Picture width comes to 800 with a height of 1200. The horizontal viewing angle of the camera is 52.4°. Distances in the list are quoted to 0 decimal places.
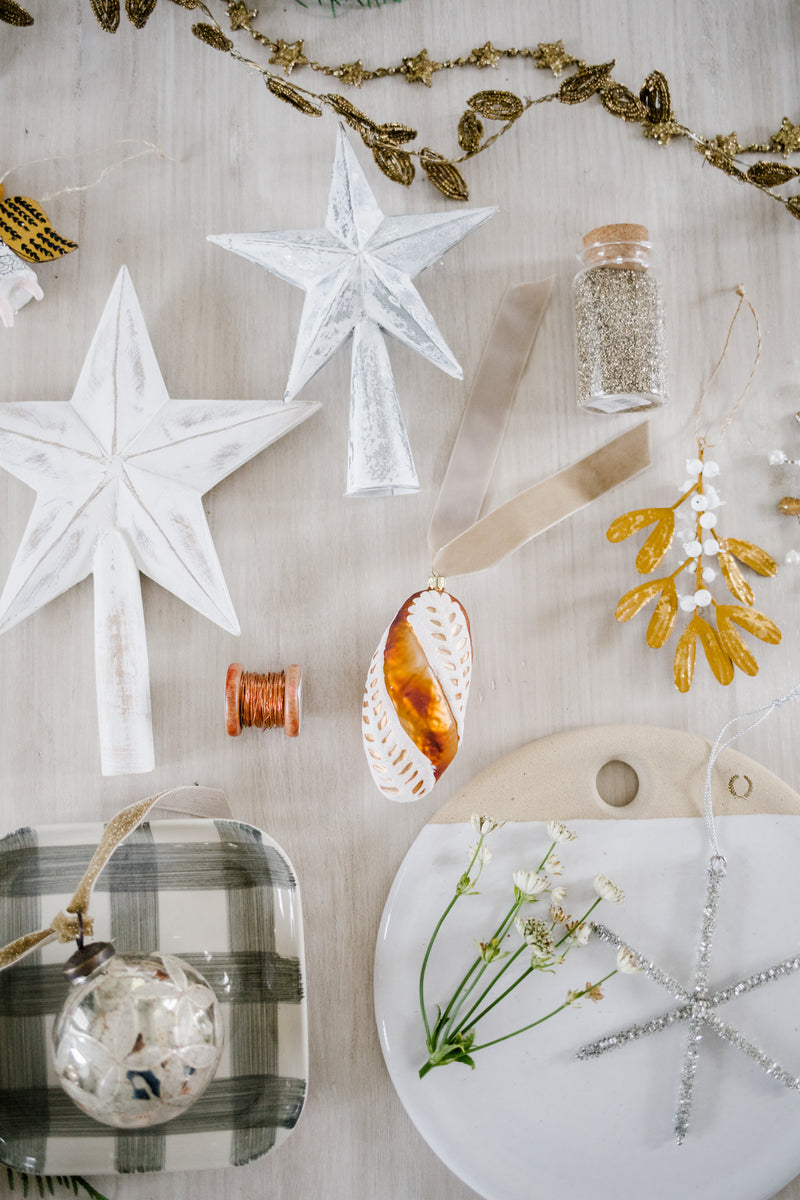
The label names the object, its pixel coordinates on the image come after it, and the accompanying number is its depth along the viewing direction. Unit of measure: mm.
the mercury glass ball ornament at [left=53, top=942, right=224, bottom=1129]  682
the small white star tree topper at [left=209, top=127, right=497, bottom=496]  893
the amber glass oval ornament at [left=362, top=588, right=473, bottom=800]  844
